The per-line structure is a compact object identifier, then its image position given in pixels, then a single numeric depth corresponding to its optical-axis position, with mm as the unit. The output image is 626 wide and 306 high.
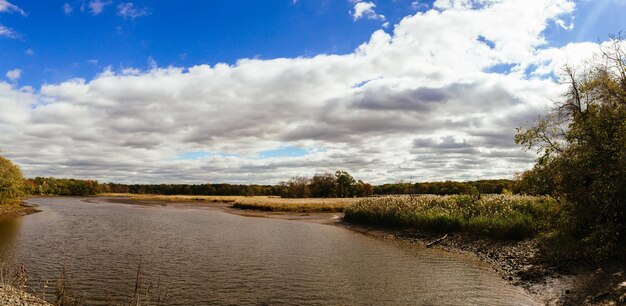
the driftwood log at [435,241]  29219
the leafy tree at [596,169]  14227
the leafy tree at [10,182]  63778
